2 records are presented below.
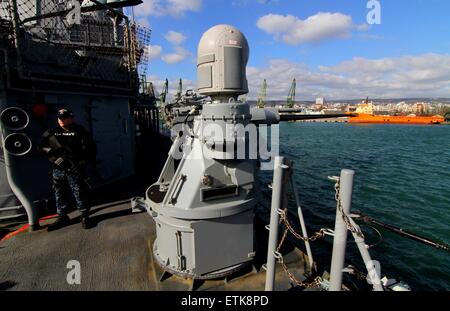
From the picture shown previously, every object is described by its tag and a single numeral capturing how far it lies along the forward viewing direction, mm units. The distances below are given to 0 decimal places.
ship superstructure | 4984
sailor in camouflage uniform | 4676
